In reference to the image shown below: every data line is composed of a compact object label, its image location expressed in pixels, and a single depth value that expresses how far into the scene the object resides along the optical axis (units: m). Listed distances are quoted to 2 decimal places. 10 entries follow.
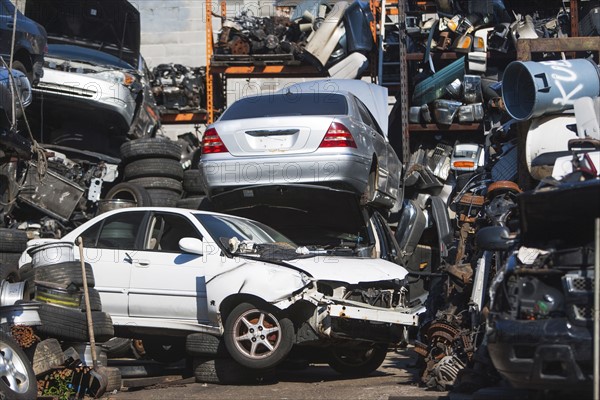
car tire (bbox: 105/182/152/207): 14.00
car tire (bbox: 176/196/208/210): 14.29
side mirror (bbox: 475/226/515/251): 7.18
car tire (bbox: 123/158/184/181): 14.85
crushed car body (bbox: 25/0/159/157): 15.47
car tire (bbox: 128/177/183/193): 14.77
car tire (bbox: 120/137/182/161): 14.87
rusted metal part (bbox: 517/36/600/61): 12.16
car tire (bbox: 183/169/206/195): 14.95
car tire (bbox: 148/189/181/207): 14.62
